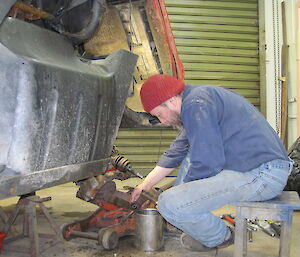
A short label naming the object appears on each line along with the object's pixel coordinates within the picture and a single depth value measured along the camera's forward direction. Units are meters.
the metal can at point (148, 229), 2.36
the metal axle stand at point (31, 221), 2.20
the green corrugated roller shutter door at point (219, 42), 5.99
